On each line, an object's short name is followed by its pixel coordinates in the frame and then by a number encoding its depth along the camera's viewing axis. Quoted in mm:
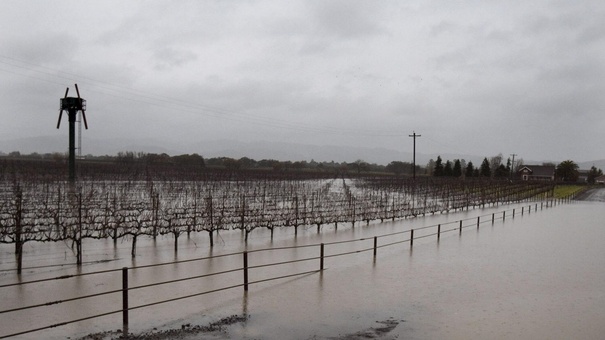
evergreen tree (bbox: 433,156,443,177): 103344
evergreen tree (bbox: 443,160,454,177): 103294
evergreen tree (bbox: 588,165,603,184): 111975
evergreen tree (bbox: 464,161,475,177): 104162
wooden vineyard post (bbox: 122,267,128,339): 7961
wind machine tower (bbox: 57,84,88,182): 38750
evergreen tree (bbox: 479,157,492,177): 106688
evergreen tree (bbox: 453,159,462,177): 103438
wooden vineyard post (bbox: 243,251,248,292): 10363
